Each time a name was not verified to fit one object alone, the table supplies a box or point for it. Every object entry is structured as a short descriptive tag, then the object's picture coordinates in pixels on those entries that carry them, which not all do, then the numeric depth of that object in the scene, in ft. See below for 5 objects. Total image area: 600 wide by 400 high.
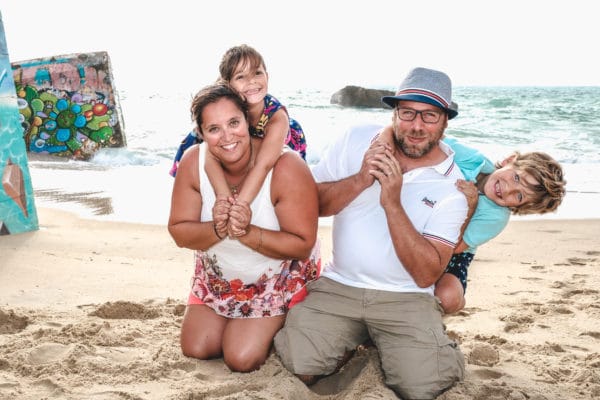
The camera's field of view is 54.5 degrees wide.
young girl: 11.67
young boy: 9.90
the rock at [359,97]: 92.43
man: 9.25
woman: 9.64
